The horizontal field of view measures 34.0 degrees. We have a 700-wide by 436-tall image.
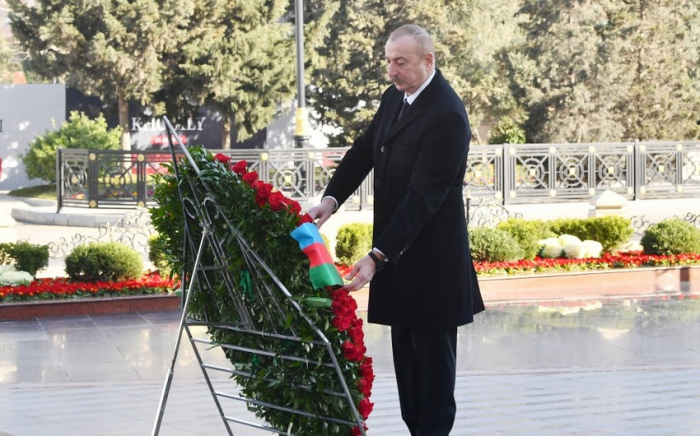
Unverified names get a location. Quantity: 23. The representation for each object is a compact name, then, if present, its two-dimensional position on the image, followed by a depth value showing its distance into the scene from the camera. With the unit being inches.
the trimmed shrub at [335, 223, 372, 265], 496.1
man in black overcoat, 173.0
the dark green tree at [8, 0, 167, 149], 1247.5
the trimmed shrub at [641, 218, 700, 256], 528.4
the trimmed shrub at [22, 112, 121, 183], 1095.0
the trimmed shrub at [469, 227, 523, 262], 498.6
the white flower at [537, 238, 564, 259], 523.7
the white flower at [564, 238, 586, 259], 514.9
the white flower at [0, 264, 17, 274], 436.8
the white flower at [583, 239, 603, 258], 518.0
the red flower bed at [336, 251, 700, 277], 486.9
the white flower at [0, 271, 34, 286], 426.0
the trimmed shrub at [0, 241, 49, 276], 456.4
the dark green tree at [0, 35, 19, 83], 2945.4
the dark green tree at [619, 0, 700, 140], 1357.0
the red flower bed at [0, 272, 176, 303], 417.1
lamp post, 933.2
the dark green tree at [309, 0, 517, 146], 1332.4
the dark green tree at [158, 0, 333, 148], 1284.4
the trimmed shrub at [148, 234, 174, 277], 450.0
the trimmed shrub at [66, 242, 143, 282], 440.8
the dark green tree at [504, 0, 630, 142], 1332.4
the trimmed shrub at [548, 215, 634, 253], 543.2
